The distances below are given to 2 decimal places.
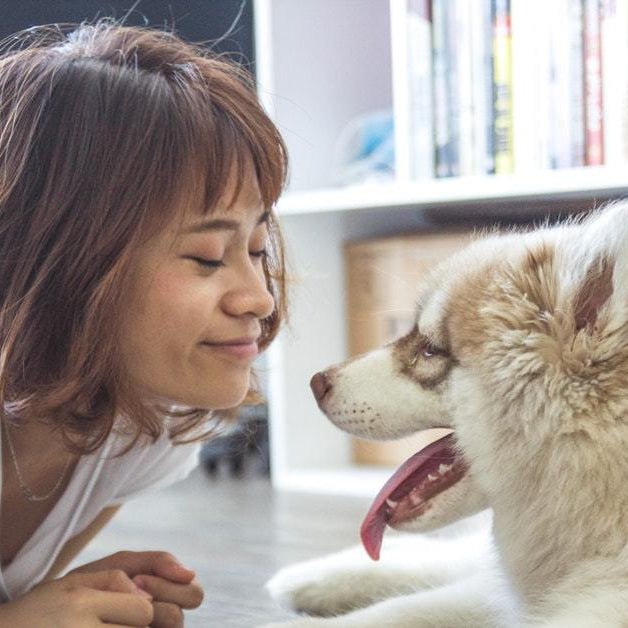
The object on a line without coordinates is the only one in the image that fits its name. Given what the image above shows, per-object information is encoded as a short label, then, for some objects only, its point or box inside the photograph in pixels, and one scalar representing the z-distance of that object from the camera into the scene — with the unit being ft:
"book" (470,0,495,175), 7.29
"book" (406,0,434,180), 7.48
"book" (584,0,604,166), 6.91
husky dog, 3.12
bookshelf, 7.49
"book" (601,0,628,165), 6.77
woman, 3.57
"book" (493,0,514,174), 7.21
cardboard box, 7.55
